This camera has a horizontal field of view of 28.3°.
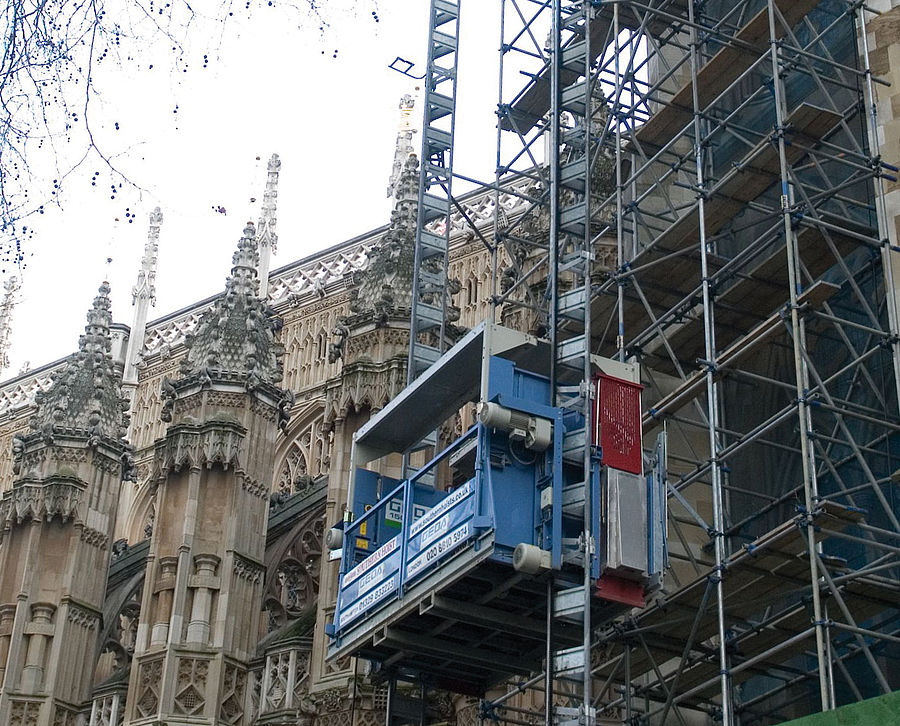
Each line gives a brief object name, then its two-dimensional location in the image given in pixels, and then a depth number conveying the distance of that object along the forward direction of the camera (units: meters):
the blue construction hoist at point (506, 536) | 18.55
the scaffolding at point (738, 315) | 19.33
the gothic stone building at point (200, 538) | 26.31
